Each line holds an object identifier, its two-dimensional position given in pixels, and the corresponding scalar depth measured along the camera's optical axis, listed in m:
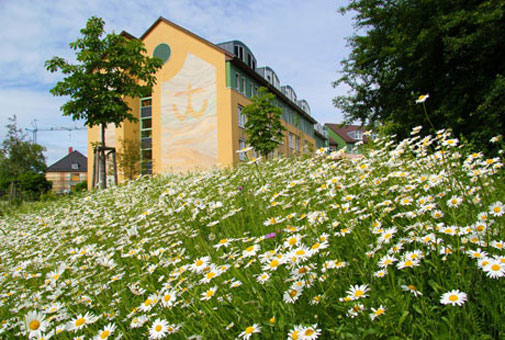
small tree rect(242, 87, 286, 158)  18.36
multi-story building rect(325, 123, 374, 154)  65.62
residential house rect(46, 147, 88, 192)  78.00
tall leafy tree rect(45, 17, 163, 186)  11.65
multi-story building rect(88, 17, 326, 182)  23.77
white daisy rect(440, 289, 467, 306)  1.20
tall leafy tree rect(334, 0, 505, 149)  10.23
